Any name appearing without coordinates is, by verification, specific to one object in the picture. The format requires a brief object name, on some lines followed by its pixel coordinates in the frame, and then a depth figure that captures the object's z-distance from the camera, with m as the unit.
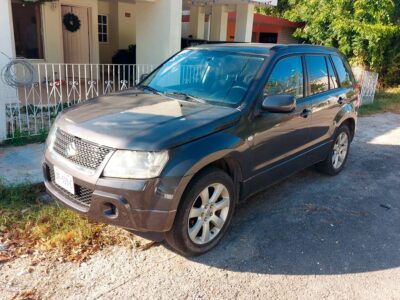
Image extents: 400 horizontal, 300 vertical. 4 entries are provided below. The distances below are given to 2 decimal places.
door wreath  12.08
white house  8.57
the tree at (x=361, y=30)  14.01
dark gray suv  2.91
